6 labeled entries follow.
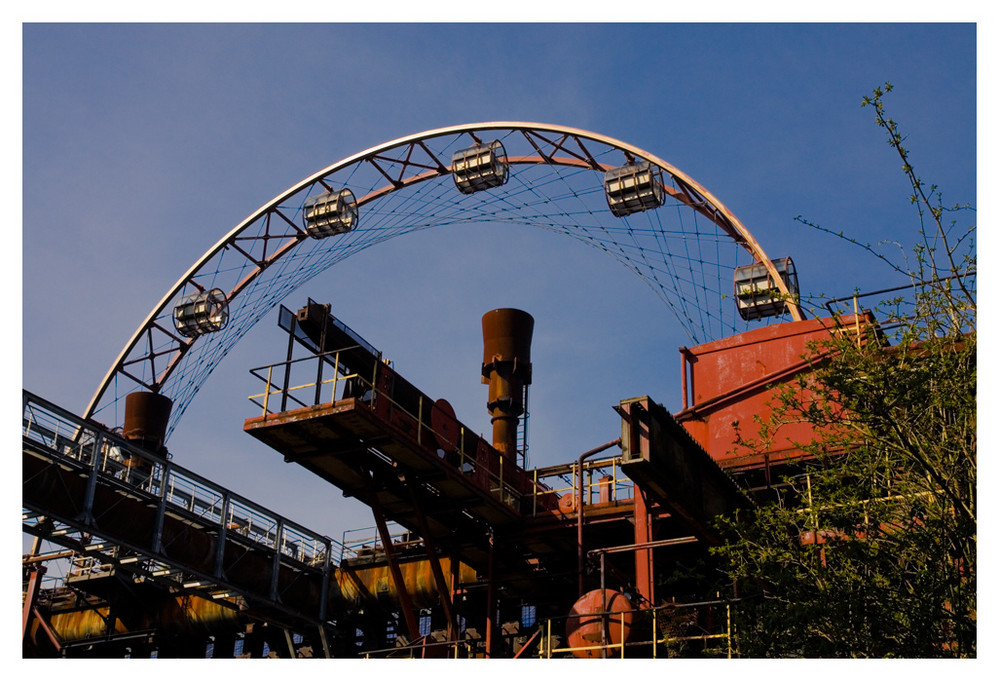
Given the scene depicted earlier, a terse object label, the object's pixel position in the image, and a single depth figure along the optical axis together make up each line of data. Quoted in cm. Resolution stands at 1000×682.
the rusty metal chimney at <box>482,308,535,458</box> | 3538
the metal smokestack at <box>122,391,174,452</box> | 3784
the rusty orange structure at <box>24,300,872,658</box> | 2208
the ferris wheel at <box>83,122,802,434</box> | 3045
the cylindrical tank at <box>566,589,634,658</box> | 2148
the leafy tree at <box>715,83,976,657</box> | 1453
